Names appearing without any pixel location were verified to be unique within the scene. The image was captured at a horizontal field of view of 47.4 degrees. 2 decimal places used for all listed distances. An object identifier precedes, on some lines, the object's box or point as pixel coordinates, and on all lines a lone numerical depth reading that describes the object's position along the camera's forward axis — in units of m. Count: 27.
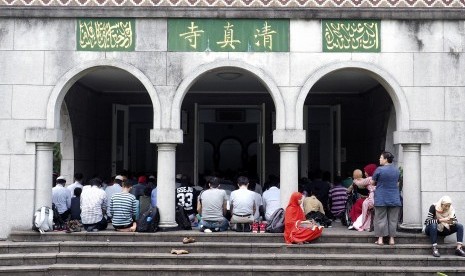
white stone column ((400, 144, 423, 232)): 9.99
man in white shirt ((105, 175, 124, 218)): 10.97
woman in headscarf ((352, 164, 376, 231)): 9.98
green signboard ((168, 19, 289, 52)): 10.29
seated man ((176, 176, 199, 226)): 10.70
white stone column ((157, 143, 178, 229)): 10.10
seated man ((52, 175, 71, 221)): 10.66
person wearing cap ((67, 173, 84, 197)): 11.34
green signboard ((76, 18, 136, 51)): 10.30
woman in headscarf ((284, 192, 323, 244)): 9.41
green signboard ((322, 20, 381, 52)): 10.28
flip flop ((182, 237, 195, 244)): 9.38
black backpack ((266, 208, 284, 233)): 9.76
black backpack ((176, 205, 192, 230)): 10.27
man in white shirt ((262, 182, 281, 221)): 10.46
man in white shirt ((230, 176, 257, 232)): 9.89
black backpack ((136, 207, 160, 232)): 9.84
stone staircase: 8.84
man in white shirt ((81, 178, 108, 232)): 9.91
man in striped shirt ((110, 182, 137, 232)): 9.86
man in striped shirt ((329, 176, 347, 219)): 11.20
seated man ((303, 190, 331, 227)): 10.43
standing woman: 9.25
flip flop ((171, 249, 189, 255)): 9.09
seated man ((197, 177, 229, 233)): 9.91
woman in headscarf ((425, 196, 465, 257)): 9.22
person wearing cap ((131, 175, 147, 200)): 10.80
